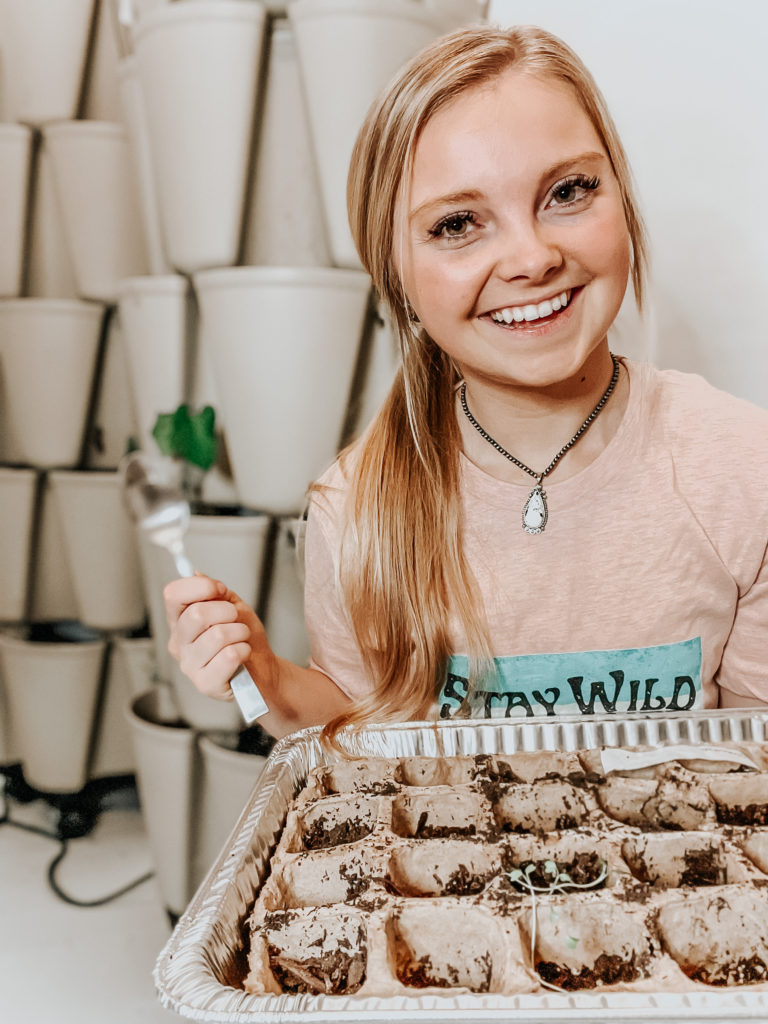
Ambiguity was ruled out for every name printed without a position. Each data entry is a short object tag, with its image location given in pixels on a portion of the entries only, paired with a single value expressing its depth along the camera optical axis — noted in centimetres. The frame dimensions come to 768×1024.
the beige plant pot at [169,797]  168
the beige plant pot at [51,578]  196
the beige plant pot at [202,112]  143
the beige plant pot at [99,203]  178
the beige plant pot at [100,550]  184
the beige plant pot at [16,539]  189
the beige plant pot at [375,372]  156
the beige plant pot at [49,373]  181
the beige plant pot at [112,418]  191
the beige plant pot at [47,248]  188
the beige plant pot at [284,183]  150
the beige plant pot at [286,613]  161
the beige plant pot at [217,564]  156
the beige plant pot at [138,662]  190
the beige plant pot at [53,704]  192
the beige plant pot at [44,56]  178
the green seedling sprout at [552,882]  70
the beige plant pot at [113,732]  201
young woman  94
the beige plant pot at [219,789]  162
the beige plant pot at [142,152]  159
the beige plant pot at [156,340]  157
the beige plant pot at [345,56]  139
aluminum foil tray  55
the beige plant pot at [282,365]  145
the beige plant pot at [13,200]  182
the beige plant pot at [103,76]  186
